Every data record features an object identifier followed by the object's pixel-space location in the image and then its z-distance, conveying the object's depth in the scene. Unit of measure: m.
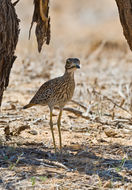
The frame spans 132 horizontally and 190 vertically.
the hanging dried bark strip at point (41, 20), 9.37
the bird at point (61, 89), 9.50
